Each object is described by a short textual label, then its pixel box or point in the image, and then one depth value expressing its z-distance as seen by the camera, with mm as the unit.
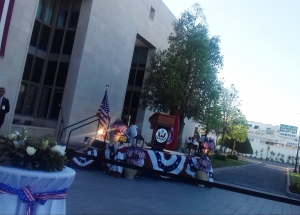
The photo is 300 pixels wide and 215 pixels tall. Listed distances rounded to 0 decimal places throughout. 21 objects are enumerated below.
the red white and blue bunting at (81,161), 9463
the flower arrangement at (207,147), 11353
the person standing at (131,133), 12337
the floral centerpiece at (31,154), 3507
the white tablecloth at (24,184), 3362
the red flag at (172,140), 12897
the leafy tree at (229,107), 32114
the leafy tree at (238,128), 33004
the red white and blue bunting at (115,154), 9266
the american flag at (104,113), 13597
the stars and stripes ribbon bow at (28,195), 3371
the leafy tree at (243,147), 47911
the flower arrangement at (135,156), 9370
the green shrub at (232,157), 33755
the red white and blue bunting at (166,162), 9907
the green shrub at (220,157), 26146
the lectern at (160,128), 10630
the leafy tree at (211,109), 17565
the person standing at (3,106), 9530
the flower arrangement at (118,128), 11001
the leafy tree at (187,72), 16959
